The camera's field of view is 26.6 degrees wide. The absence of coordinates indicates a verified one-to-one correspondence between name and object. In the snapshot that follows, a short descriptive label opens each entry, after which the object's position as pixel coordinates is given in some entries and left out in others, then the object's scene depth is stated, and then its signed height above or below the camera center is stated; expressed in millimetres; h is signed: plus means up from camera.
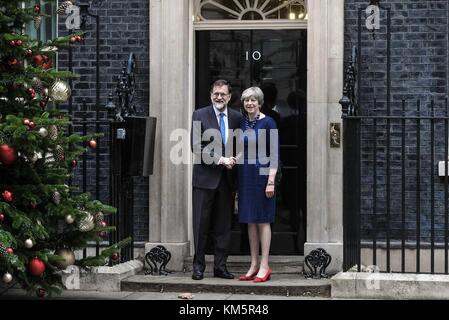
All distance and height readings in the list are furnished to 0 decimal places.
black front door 10469 +563
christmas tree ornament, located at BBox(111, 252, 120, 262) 8250 -997
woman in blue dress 9328 -290
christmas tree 7145 -196
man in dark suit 9367 -310
